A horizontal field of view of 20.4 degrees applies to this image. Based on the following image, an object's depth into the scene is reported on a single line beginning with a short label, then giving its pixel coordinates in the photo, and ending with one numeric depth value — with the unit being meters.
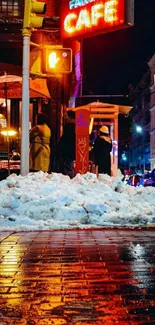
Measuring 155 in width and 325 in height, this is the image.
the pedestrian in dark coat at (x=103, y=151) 14.12
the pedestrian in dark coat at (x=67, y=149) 14.23
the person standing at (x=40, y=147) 11.88
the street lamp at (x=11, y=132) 15.21
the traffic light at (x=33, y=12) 10.01
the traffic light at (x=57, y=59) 10.30
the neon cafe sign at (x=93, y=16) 12.38
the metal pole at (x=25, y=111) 9.72
